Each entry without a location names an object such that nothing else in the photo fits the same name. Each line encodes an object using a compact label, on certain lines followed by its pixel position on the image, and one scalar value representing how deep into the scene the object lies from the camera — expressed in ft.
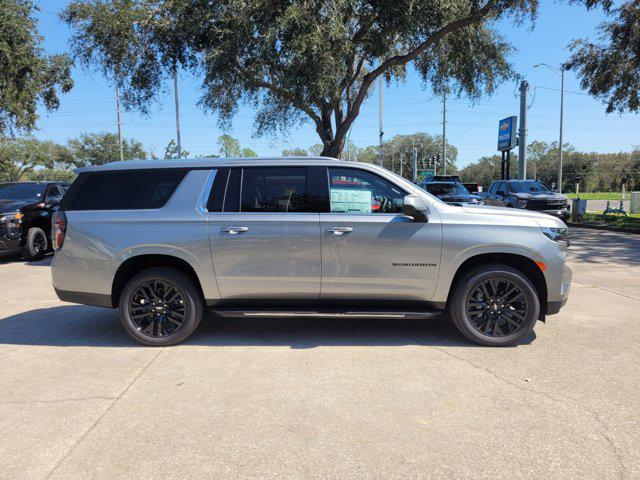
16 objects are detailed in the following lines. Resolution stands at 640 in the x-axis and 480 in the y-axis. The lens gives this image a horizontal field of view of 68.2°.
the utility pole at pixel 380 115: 113.05
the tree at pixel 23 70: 48.62
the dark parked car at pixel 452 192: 55.36
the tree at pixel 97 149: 245.65
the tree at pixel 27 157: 211.61
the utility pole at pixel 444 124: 152.72
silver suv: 15.71
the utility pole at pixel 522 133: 82.43
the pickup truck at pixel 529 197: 56.13
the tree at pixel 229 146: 227.61
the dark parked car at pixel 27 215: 34.55
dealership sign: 99.04
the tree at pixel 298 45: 40.55
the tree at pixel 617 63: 55.36
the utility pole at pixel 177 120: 105.12
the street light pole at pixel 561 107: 106.42
